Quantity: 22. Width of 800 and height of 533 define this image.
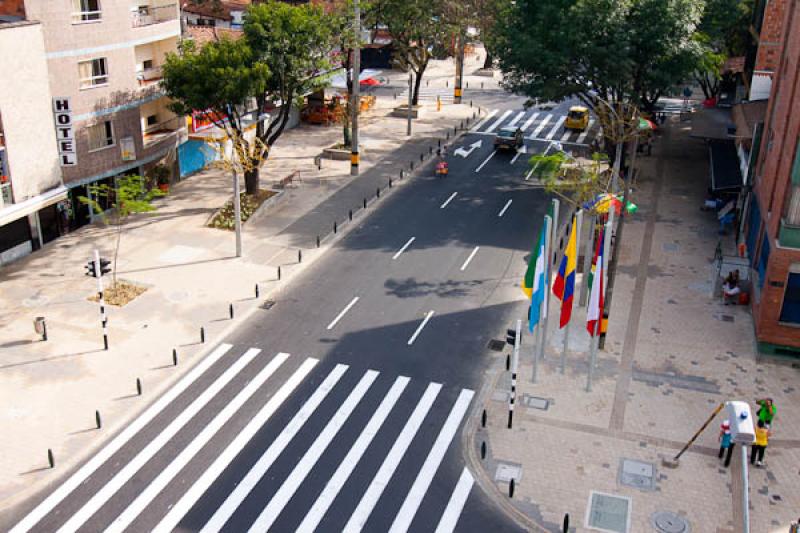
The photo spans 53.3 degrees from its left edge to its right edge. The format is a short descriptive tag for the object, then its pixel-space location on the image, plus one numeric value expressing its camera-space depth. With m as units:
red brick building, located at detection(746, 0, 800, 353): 34.22
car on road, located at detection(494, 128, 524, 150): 65.88
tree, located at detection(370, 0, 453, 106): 71.00
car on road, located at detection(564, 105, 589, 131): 73.69
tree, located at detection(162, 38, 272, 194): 45.94
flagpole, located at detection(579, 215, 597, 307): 39.91
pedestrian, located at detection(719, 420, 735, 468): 28.44
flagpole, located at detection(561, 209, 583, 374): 33.29
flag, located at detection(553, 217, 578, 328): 31.81
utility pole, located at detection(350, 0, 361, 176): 54.49
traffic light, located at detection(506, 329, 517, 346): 30.03
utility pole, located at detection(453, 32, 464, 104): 81.00
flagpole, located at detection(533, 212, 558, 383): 31.61
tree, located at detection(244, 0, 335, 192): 48.34
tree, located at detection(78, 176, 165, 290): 41.53
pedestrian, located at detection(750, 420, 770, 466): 28.30
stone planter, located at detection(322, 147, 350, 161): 62.50
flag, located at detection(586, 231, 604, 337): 31.14
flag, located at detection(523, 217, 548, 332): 31.28
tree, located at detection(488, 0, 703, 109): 50.59
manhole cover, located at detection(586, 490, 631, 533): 25.44
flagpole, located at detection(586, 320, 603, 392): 32.06
